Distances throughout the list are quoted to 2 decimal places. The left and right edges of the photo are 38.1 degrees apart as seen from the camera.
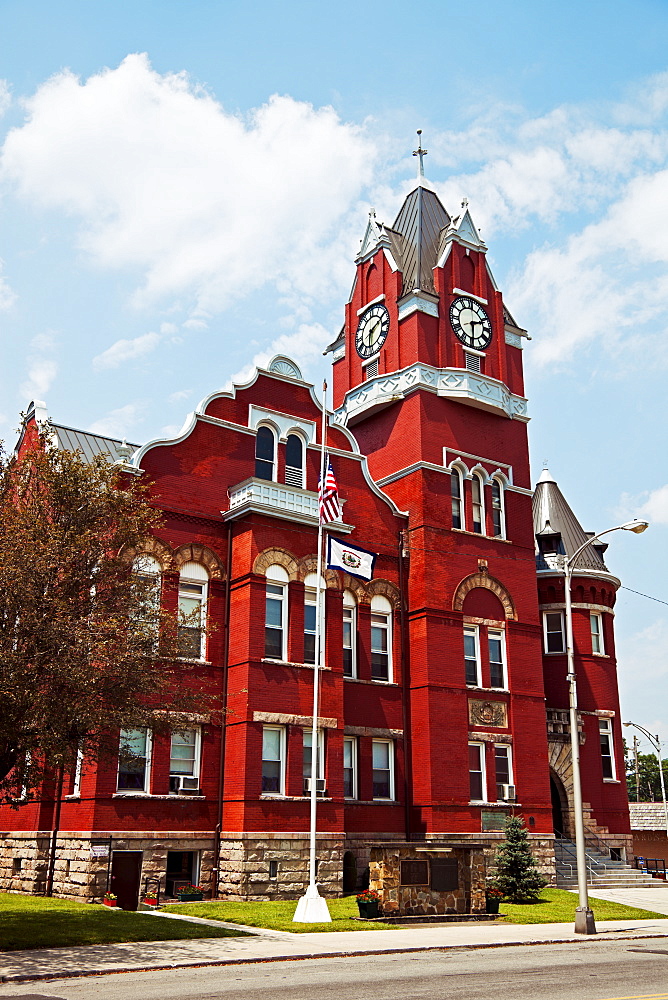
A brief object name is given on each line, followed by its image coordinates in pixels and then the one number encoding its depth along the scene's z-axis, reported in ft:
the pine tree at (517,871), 97.91
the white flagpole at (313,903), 74.49
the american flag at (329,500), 91.71
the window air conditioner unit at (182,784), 92.43
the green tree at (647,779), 394.73
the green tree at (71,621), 59.67
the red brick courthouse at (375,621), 91.45
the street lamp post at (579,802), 73.92
